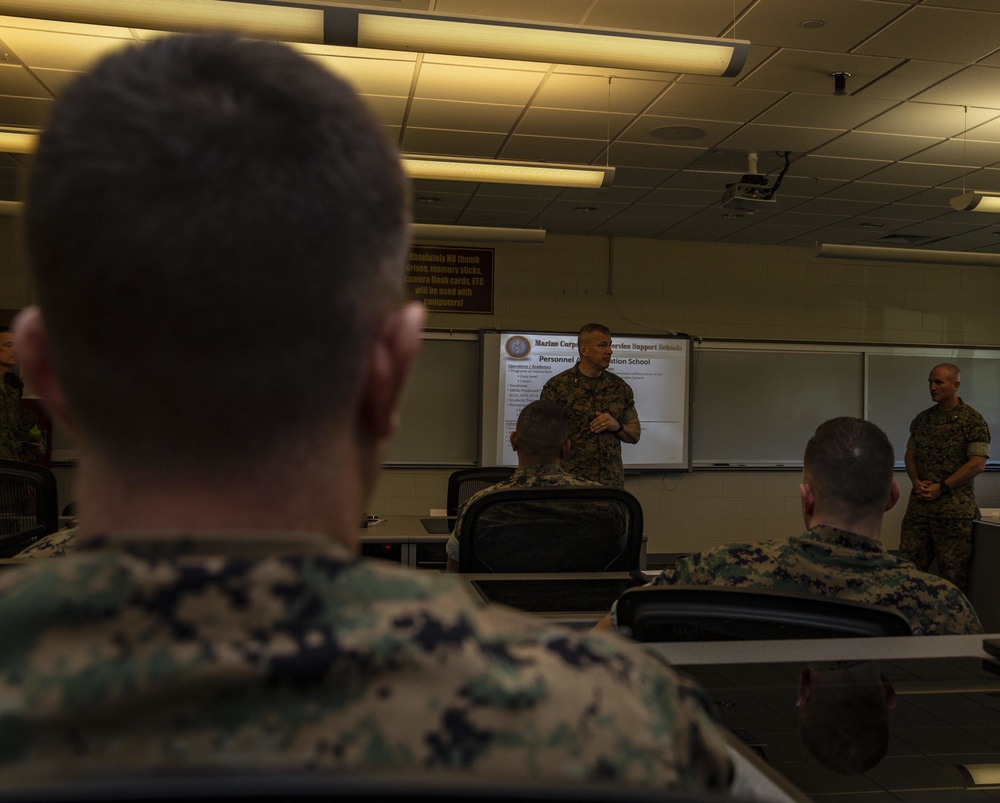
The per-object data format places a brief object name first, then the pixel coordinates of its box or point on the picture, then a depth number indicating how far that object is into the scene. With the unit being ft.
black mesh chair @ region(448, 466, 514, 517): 13.79
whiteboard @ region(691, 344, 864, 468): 25.09
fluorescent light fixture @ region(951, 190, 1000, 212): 15.43
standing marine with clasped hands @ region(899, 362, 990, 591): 18.30
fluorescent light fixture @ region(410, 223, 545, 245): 18.97
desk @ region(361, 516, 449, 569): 11.00
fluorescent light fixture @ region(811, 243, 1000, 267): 18.65
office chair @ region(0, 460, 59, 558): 9.04
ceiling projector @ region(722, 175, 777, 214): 16.48
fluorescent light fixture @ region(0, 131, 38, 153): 13.99
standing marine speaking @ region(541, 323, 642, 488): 17.20
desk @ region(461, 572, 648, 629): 5.56
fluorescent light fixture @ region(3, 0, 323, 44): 8.62
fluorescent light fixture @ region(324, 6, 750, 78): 9.11
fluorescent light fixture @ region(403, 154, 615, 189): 14.44
